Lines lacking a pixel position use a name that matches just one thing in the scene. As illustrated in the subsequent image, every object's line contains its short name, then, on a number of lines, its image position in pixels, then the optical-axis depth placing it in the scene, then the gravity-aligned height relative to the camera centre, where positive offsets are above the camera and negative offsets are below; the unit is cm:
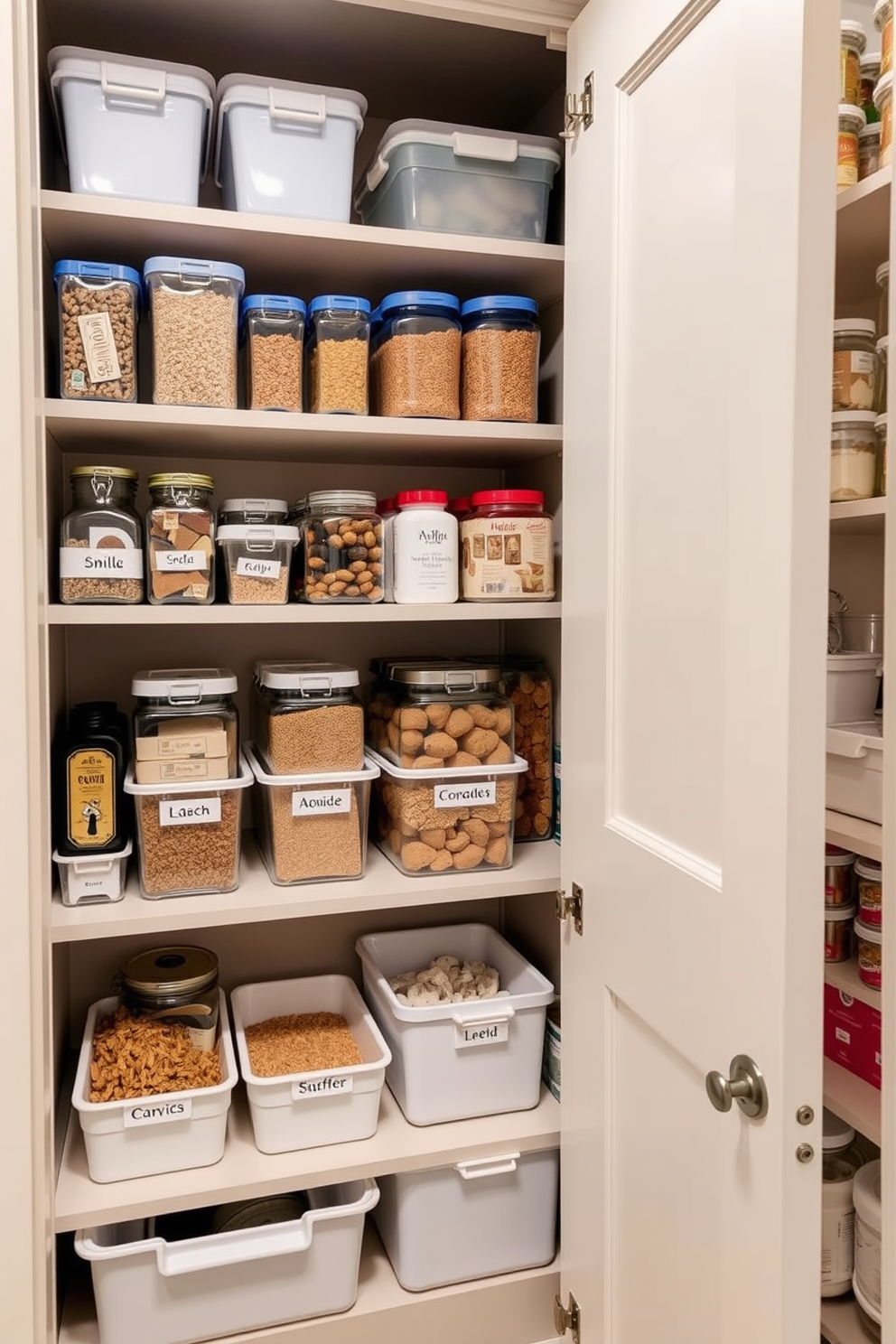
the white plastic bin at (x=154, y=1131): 136 -71
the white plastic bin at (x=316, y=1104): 144 -72
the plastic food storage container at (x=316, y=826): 150 -31
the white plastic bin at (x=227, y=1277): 136 -93
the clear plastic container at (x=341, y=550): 148 +11
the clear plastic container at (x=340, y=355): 145 +39
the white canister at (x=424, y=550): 150 +11
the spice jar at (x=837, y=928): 129 -40
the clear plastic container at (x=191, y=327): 136 +41
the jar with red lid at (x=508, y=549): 154 +11
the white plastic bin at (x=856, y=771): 116 -18
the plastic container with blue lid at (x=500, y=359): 152 +40
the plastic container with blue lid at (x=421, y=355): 149 +40
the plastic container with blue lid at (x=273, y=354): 143 +39
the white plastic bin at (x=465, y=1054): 153 -68
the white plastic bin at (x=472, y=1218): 151 -93
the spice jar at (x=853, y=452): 117 +20
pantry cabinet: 86 +0
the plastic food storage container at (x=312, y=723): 150 -15
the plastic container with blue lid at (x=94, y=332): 133 +39
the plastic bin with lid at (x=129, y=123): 131 +68
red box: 122 -53
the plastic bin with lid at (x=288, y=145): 138 +68
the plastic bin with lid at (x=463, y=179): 146 +67
